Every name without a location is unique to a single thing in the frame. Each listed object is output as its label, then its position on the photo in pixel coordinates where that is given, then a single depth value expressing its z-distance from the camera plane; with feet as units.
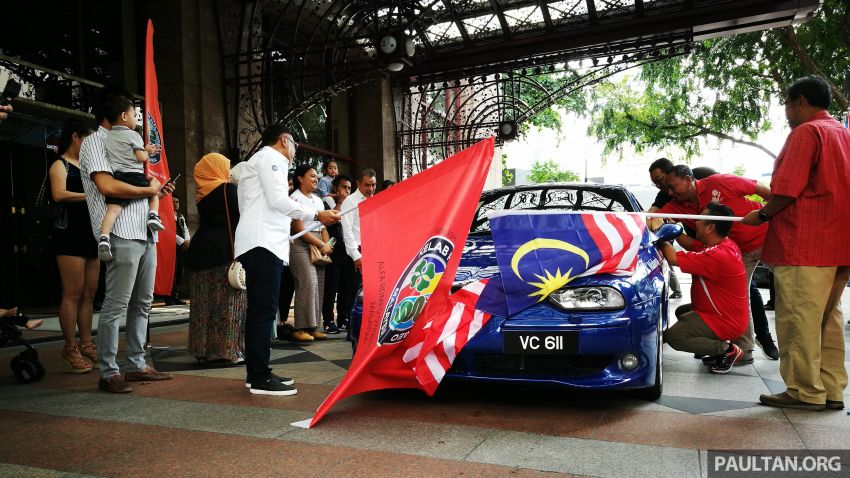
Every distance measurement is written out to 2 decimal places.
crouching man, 15.14
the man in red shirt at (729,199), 17.19
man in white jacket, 13.79
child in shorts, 14.94
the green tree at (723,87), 45.62
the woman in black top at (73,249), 16.47
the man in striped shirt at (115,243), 14.55
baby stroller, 15.55
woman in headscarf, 18.08
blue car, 11.84
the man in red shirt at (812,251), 12.26
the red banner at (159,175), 15.90
